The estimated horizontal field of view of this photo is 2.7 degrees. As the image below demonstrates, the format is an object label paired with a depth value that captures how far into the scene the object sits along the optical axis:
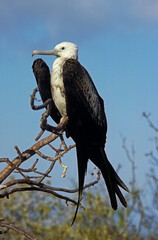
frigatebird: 13.84
